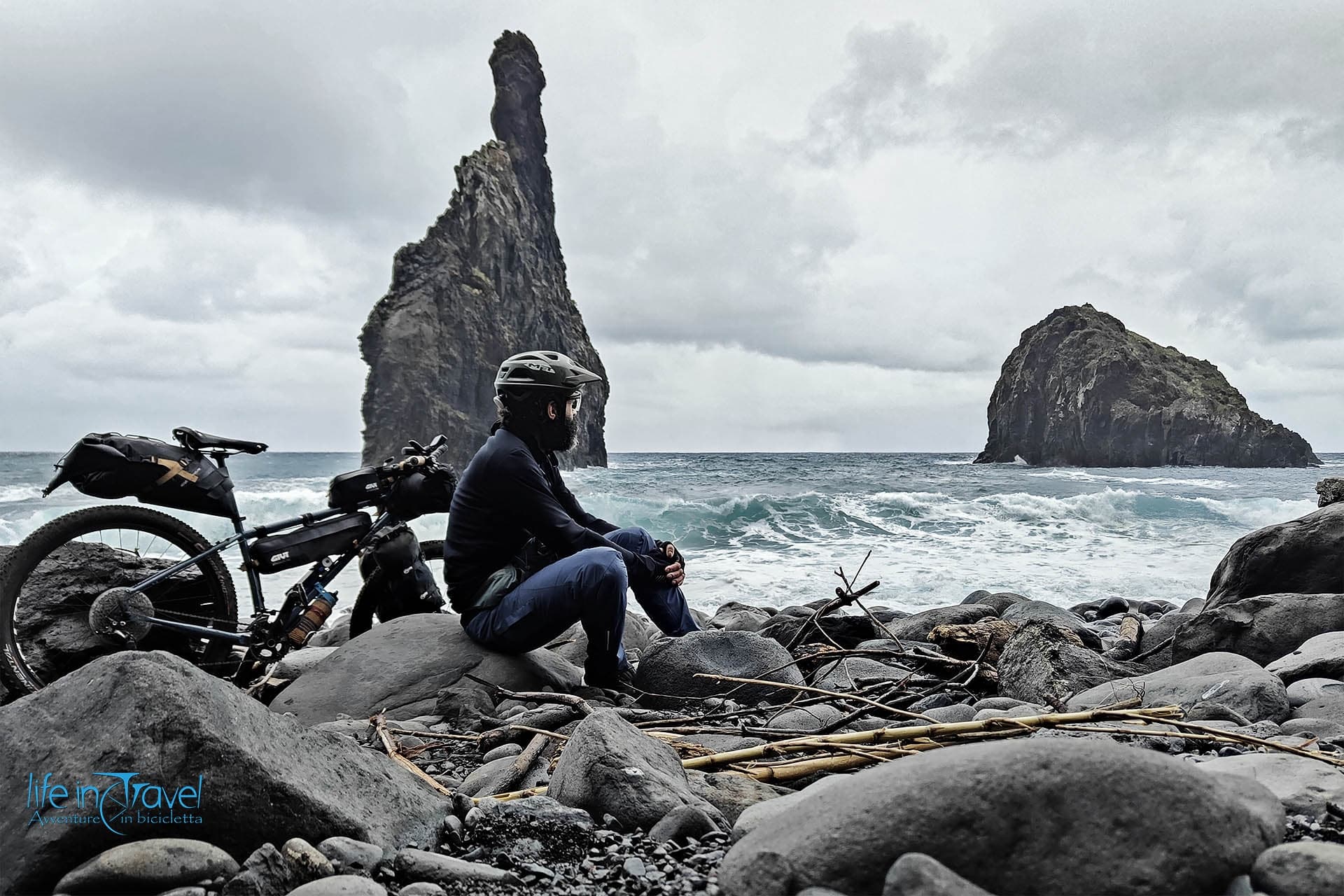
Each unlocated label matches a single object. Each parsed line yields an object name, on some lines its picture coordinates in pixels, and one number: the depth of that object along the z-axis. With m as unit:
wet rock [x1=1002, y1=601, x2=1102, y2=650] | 7.03
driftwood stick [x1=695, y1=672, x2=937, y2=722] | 2.75
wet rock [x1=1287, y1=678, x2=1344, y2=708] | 3.43
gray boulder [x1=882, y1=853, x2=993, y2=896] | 1.29
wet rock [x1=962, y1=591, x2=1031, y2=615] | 8.26
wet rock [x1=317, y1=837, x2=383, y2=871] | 1.82
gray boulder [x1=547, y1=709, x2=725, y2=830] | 2.13
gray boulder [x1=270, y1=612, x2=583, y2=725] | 4.06
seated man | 4.15
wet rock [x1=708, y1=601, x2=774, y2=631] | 7.05
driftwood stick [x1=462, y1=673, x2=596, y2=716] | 3.12
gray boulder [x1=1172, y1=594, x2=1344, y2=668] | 4.68
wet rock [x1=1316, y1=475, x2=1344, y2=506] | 7.13
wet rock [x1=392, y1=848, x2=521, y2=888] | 1.79
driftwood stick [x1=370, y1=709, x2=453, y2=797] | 2.43
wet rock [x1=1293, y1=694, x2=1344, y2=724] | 3.23
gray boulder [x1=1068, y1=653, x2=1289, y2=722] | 3.19
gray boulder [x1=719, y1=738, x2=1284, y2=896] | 1.38
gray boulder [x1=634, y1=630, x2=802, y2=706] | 4.14
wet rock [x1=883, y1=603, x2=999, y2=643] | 6.76
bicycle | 4.38
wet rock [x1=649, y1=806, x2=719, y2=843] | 2.03
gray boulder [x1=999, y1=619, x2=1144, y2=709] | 3.78
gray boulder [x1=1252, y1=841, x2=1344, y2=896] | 1.33
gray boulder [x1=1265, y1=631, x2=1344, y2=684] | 3.90
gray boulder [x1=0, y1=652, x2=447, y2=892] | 1.75
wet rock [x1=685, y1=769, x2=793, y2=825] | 2.24
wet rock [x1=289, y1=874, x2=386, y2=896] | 1.63
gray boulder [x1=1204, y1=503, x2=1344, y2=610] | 5.68
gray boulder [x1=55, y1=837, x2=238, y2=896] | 1.66
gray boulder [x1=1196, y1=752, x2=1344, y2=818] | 1.90
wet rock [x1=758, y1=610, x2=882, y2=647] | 5.67
